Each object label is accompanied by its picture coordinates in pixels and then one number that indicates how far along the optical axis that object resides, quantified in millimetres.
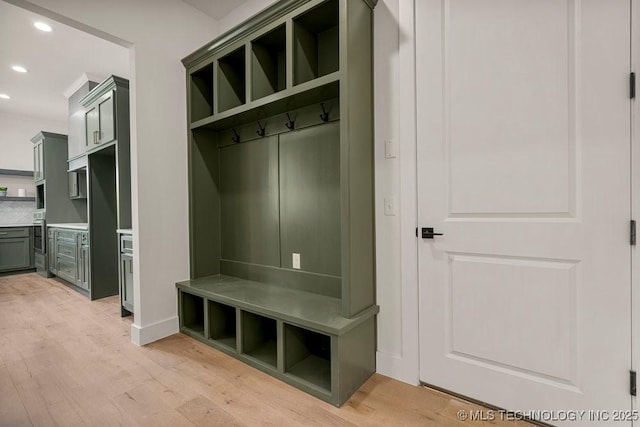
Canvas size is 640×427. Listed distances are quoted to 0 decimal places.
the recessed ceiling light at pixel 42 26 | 3217
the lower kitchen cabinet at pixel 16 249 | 5289
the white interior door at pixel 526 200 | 1359
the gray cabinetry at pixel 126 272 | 2994
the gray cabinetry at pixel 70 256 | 3936
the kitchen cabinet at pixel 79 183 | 4852
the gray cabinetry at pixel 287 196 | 1805
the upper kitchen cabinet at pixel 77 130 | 4215
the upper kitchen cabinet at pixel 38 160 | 5027
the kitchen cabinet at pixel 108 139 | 3205
